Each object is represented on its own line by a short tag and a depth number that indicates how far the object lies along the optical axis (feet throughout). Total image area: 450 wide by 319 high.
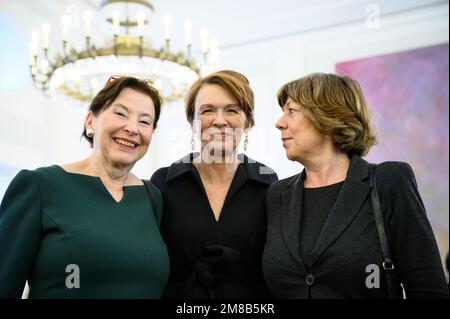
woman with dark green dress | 5.21
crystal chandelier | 12.48
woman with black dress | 6.14
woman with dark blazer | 5.12
